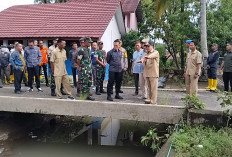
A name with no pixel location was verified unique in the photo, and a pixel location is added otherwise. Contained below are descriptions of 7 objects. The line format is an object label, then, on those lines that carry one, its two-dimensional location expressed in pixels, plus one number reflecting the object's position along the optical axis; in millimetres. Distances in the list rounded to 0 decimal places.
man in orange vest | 9166
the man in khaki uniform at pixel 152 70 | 6051
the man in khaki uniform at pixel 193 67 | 6484
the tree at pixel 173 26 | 14469
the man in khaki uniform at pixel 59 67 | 6812
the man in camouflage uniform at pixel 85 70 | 6570
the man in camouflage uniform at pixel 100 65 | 7671
